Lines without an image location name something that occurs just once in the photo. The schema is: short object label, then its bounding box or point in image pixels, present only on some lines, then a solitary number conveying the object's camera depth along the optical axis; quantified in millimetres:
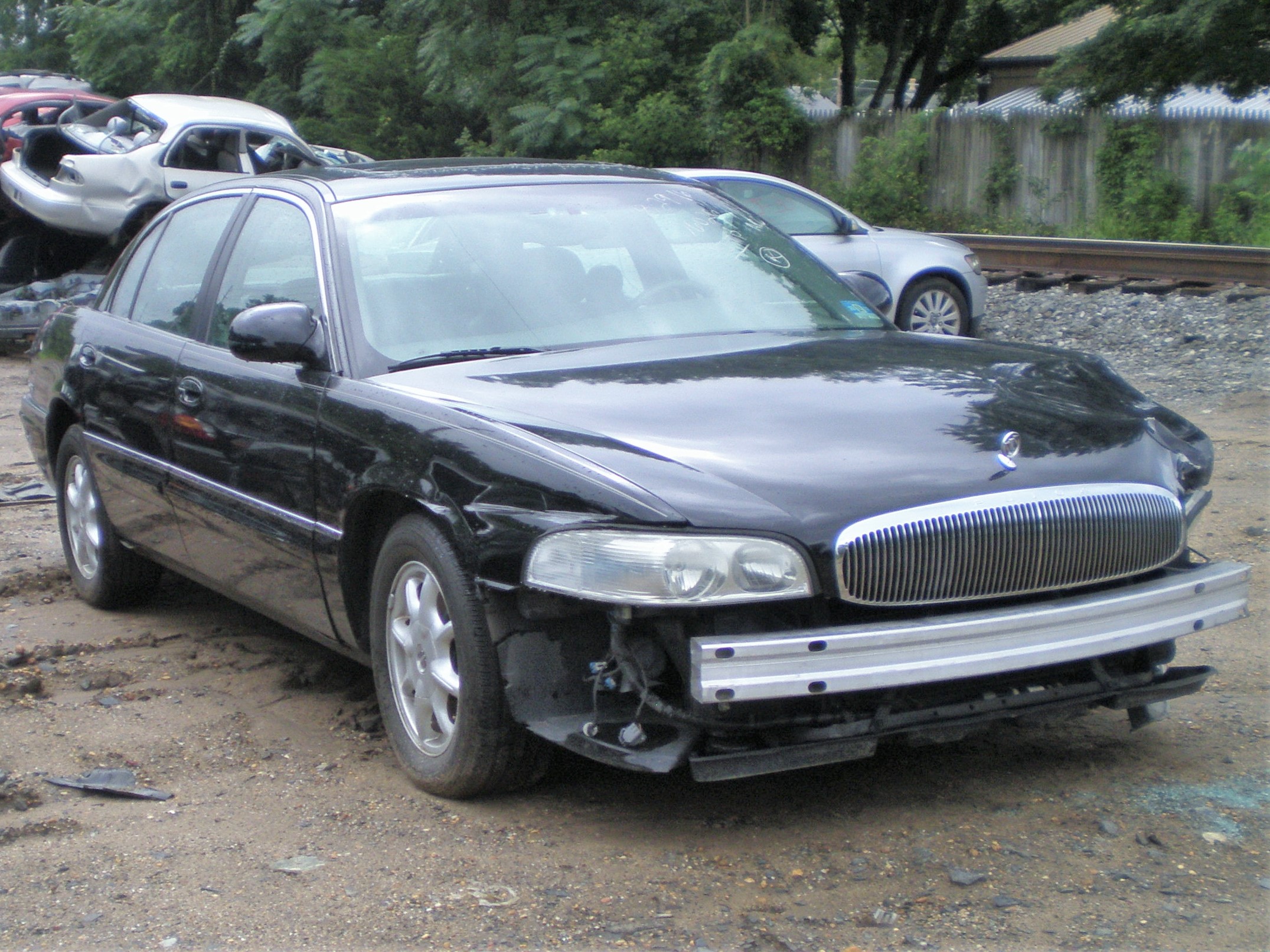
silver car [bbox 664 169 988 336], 11922
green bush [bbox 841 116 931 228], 24797
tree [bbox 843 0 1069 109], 34656
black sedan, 3129
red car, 15633
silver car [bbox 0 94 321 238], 13516
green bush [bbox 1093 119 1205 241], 20766
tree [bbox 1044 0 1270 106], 18609
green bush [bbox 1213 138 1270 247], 19016
